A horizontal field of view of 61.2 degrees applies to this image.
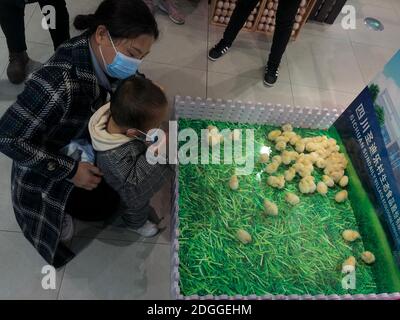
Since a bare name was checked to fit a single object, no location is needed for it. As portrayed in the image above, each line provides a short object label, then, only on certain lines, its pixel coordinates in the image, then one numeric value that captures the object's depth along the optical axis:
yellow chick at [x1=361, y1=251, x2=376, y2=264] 1.75
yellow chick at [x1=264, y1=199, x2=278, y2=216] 1.82
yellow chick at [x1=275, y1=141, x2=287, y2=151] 2.07
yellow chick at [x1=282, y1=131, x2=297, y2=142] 2.12
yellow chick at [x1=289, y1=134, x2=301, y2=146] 2.11
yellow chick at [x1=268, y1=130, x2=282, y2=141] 2.12
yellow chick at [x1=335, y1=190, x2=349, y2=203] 1.94
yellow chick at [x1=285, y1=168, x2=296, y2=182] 1.96
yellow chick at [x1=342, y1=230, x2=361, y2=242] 1.82
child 1.12
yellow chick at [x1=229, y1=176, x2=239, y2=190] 1.88
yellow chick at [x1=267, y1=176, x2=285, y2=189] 1.92
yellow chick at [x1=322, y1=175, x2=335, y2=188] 1.98
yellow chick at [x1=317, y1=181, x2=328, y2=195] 1.95
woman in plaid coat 1.12
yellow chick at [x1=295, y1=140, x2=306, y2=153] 2.08
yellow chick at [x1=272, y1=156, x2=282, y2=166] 2.01
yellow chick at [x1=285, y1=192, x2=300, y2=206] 1.88
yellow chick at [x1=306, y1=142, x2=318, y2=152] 2.08
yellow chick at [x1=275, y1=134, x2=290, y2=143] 2.09
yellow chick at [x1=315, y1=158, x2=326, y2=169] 2.03
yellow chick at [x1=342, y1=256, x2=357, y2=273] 1.72
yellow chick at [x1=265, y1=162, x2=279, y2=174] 1.97
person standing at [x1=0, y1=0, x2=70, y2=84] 1.84
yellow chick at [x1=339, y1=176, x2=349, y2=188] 1.99
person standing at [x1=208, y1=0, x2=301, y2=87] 2.13
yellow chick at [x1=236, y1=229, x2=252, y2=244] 1.71
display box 1.64
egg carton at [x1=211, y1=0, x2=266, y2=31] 2.71
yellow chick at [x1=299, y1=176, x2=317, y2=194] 1.92
